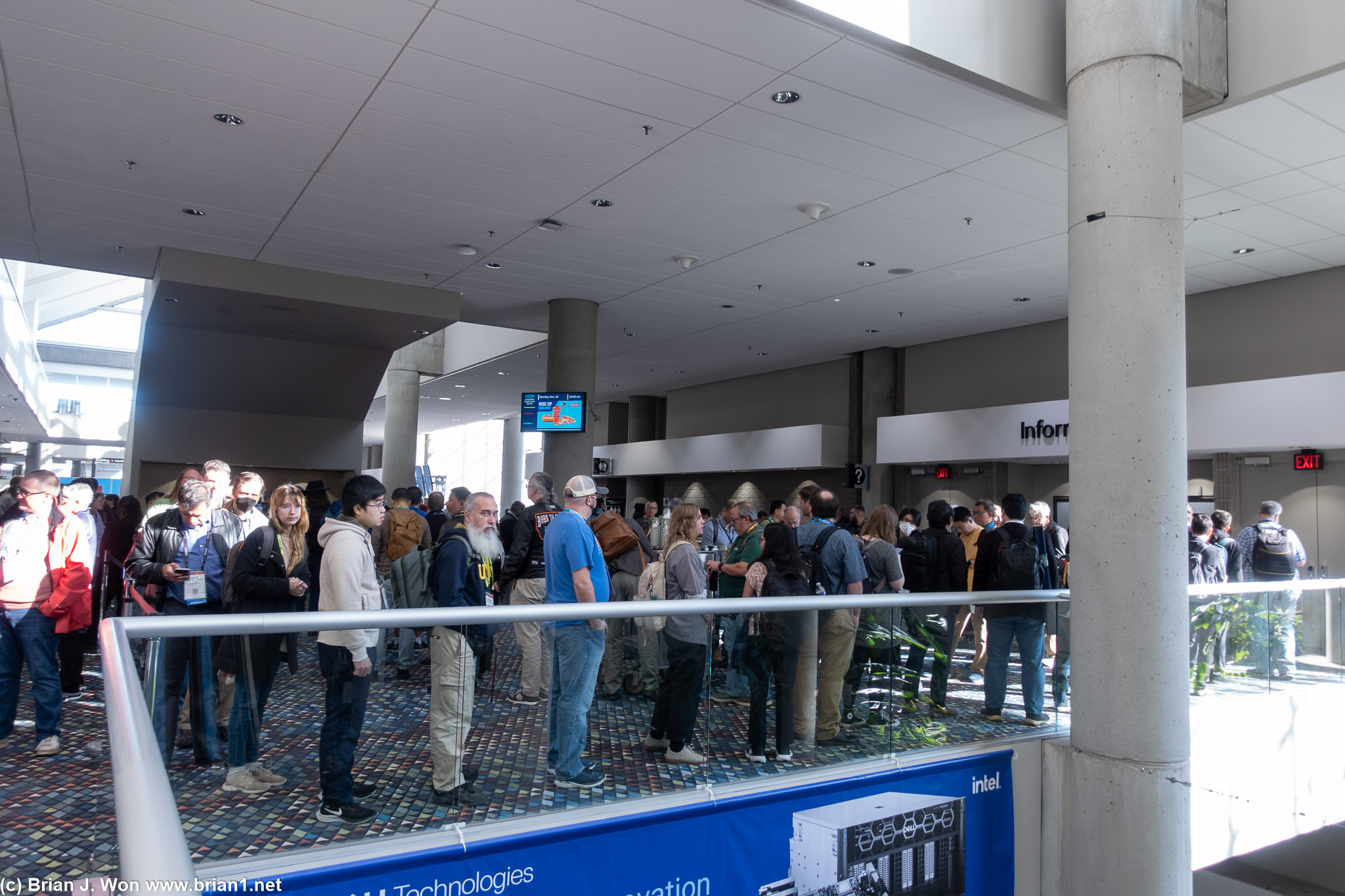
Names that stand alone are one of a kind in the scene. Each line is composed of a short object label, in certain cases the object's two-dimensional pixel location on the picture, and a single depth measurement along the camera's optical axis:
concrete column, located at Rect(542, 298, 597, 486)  11.80
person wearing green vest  6.45
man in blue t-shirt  3.66
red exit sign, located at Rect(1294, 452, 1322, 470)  9.95
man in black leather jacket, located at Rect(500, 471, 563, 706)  6.12
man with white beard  3.38
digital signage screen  11.51
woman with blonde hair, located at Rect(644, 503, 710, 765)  3.93
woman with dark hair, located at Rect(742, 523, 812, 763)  4.19
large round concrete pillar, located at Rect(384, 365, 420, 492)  19.00
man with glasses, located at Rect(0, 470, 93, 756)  4.97
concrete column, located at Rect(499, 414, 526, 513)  27.77
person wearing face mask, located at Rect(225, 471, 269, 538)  5.20
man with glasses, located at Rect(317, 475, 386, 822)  3.17
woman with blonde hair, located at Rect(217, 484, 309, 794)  4.48
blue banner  3.32
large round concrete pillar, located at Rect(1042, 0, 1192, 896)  4.37
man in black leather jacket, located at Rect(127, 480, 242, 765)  4.87
